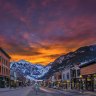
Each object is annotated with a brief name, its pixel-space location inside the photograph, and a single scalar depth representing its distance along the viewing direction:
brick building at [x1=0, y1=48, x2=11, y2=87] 47.92
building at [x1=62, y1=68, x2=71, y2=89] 54.58
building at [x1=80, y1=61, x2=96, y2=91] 31.35
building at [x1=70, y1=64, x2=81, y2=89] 44.10
